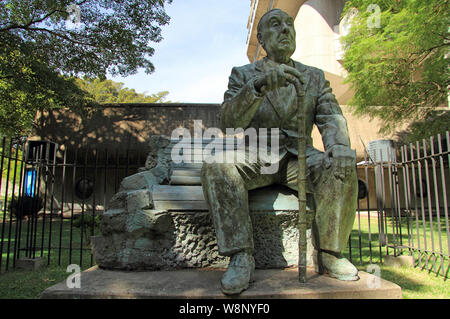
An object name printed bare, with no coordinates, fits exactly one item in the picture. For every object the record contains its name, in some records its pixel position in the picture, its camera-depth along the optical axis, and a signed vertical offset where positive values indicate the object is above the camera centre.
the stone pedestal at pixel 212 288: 2.01 -0.55
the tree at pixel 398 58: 7.86 +3.75
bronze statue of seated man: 2.25 +0.26
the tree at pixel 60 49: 9.20 +4.64
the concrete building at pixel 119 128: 13.57 +3.04
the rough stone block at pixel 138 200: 2.76 +0.01
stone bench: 2.69 -0.25
